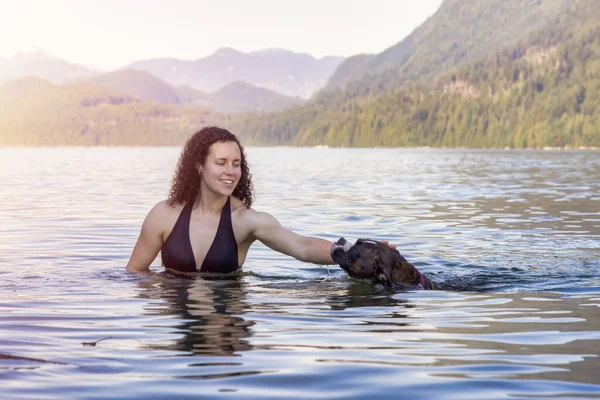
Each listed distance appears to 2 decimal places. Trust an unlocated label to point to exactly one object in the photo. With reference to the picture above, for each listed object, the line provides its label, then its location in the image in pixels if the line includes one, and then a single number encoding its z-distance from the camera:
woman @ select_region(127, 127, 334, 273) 9.61
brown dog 9.46
